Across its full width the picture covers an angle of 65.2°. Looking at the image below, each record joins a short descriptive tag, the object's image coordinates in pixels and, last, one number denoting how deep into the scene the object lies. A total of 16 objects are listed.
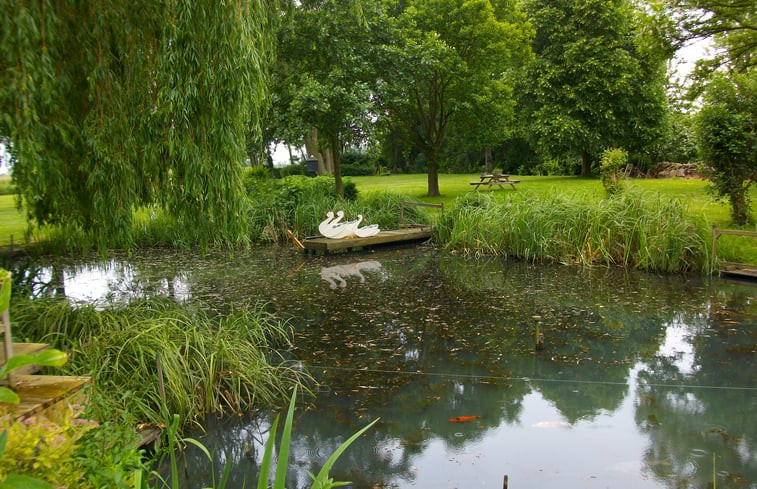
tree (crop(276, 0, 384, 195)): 14.16
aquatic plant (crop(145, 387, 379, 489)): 1.92
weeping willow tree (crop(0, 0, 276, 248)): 4.91
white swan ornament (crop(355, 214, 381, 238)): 13.53
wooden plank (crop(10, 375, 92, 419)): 2.72
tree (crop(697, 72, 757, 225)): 10.93
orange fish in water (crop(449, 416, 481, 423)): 4.82
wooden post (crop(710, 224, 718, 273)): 10.01
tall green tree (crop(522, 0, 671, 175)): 21.38
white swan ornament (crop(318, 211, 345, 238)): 13.31
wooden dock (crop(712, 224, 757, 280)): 9.64
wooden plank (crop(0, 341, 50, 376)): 3.53
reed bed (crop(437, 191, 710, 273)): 10.38
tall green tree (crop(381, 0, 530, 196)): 16.12
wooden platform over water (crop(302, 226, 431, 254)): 12.99
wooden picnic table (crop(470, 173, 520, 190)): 19.59
